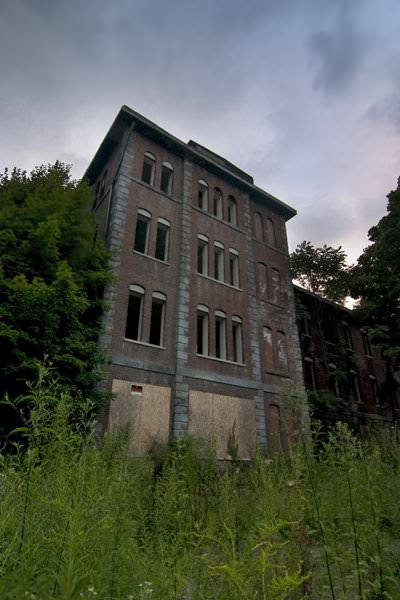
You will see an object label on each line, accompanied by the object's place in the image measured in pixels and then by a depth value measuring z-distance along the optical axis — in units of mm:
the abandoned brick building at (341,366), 22250
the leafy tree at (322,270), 22562
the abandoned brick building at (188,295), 13484
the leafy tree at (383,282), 19062
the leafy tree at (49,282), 9234
